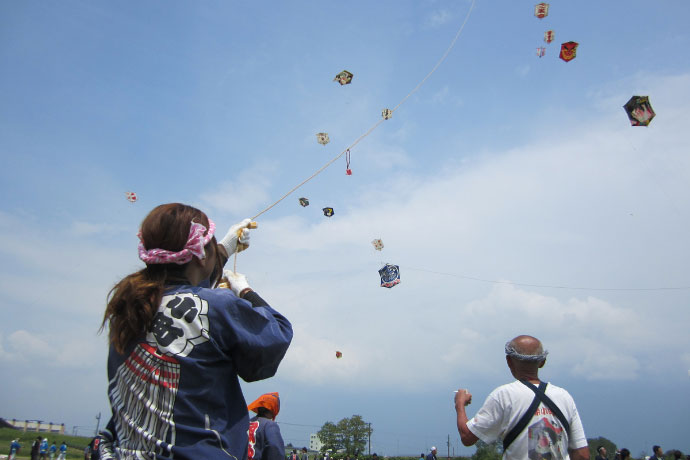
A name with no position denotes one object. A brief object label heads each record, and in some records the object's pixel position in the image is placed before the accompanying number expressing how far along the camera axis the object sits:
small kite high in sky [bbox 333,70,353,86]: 15.31
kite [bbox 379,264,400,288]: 16.91
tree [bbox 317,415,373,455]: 69.94
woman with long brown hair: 1.55
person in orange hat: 4.87
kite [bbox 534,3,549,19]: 13.88
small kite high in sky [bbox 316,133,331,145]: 17.17
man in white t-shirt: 2.93
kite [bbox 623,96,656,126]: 11.68
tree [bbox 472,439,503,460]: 46.89
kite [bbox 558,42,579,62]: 12.72
